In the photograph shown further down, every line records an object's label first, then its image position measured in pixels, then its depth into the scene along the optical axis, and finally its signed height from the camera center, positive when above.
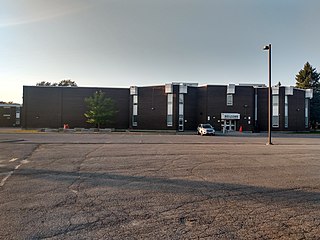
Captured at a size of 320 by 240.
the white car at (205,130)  37.58 -1.42
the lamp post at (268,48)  21.44 +5.97
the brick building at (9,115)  75.44 +0.97
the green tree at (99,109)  47.59 +1.84
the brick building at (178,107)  50.19 +2.55
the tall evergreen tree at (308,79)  74.89 +12.25
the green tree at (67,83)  93.62 +13.02
